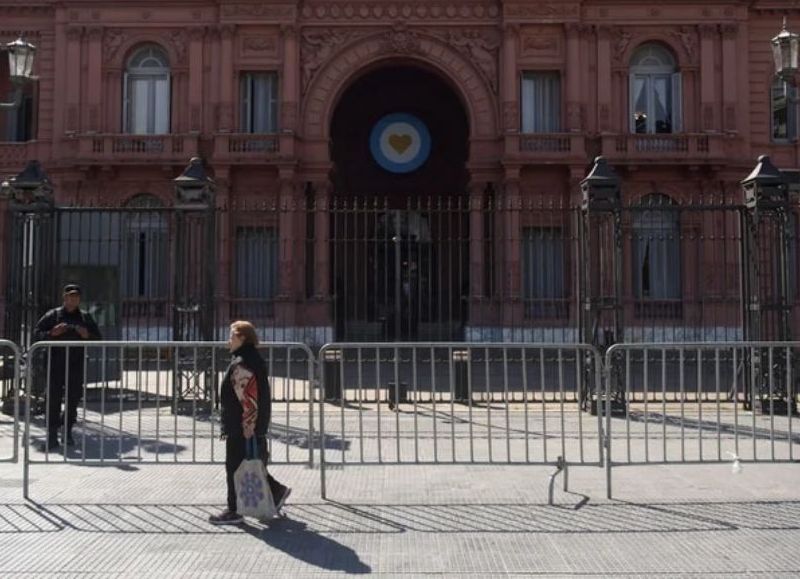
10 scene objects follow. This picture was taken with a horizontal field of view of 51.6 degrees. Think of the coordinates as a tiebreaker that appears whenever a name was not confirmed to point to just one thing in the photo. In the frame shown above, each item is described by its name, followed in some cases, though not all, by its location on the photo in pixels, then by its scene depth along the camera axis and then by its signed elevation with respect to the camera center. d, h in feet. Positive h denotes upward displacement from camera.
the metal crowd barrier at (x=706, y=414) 25.36 -4.05
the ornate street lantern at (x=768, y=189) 42.50 +7.14
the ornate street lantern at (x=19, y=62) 42.80 +13.82
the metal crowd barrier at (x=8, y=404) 24.63 -3.48
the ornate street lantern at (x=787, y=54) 41.70 +13.83
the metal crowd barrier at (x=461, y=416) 26.01 -4.11
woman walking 21.06 -1.90
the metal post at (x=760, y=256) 42.42 +3.79
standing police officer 29.58 -1.01
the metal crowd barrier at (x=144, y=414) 25.82 -3.95
